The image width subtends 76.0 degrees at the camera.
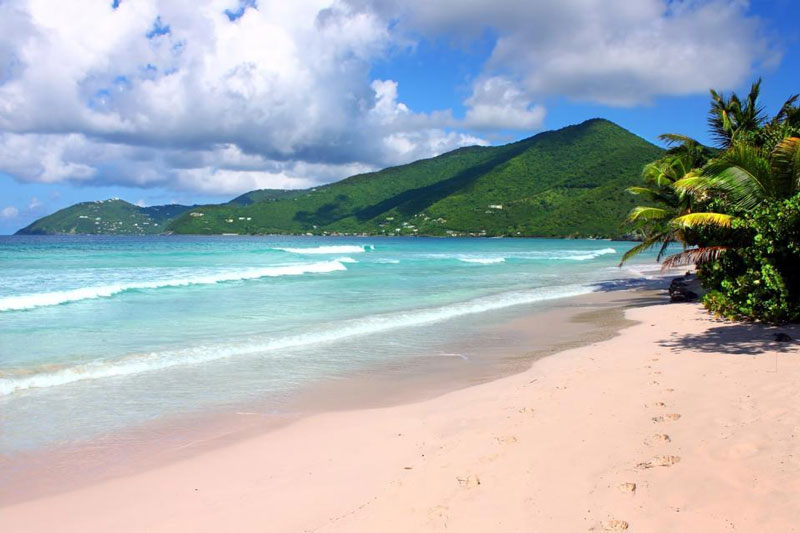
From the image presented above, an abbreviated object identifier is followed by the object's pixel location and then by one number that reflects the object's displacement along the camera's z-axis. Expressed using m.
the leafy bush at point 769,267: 9.15
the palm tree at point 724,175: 10.00
